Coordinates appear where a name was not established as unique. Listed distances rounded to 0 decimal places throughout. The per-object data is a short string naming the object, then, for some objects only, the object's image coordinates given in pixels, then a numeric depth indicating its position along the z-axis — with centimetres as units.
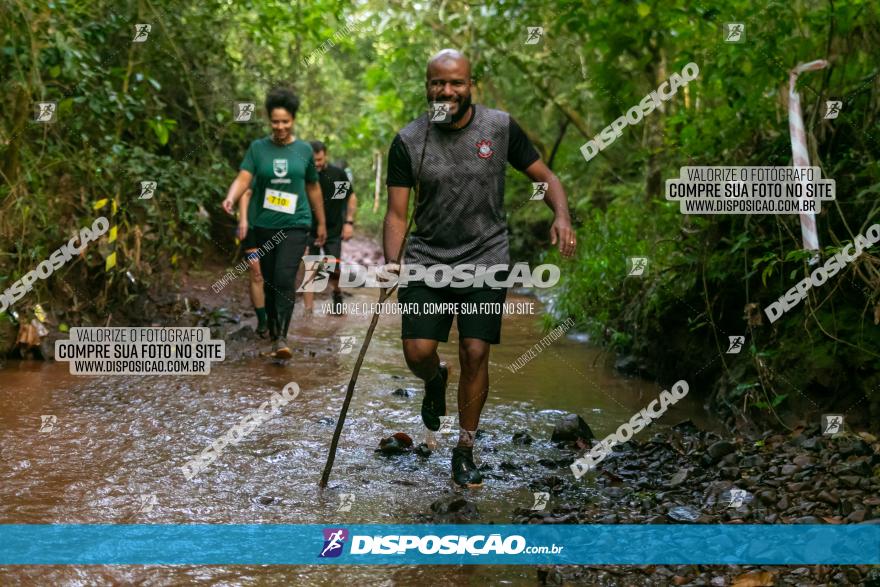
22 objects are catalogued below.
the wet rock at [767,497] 412
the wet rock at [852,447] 463
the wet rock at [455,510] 416
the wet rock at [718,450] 493
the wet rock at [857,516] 366
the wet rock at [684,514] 396
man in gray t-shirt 471
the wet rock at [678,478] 457
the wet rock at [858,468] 429
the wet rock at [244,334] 919
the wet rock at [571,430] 558
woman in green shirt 799
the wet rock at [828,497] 397
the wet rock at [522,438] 563
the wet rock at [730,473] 460
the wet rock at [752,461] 474
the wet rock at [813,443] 490
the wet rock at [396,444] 531
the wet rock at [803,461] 456
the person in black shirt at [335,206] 1115
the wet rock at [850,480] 414
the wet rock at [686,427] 592
